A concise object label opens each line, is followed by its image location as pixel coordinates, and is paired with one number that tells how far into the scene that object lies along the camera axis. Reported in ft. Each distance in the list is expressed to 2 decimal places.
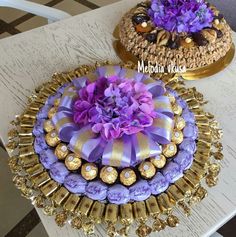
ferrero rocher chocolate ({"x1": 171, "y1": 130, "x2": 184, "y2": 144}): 1.64
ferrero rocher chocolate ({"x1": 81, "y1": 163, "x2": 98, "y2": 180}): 1.52
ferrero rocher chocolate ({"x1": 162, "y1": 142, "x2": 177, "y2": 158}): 1.59
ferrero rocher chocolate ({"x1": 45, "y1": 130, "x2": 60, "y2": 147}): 1.64
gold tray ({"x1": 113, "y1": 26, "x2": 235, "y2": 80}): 2.12
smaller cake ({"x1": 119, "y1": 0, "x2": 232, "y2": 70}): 2.06
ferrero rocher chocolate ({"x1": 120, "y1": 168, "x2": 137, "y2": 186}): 1.50
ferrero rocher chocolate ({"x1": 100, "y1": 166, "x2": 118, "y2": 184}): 1.51
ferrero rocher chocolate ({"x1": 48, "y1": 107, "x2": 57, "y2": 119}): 1.74
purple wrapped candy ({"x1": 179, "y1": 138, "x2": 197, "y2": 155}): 1.63
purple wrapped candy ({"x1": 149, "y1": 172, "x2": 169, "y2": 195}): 1.52
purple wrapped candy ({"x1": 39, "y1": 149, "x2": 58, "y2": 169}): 1.60
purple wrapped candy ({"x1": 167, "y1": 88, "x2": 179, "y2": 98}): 1.87
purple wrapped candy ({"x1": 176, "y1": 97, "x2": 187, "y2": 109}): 1.83
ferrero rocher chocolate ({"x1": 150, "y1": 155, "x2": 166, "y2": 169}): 1.56
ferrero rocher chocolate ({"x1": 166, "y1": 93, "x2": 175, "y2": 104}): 1.78
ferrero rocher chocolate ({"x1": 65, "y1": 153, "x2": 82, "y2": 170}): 1.55
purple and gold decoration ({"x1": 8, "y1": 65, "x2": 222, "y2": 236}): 1.51
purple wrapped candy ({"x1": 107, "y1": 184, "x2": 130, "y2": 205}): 1.49
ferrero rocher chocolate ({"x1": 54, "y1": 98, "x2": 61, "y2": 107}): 1.77
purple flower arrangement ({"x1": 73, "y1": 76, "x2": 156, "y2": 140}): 1.53
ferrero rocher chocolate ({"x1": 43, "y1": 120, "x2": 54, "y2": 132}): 1.69
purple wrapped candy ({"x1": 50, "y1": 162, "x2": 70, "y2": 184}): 1.56
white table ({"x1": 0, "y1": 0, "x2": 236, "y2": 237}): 1.59
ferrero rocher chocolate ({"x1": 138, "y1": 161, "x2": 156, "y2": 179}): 1.52
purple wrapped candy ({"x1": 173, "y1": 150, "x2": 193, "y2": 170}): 1.59
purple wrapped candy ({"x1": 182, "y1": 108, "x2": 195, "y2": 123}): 1.76
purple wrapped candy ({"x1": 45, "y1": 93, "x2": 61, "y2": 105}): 1.84
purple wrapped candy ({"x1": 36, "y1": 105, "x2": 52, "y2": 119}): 1.79
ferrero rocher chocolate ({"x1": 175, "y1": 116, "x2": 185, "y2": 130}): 1.69
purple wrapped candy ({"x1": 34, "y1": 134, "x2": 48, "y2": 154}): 1.66
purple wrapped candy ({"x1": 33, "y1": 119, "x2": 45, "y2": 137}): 1.72
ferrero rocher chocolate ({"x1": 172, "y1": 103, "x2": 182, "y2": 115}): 1.74
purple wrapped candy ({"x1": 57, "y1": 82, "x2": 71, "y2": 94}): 1.87
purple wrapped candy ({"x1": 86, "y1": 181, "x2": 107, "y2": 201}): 1.50
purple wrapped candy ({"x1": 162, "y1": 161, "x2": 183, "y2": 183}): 1.55
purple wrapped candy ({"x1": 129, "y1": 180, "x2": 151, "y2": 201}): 1.50
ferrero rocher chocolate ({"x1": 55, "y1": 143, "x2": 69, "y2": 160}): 1.59
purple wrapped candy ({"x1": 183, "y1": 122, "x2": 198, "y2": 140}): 1.69
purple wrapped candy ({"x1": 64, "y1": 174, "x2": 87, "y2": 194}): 1.52
